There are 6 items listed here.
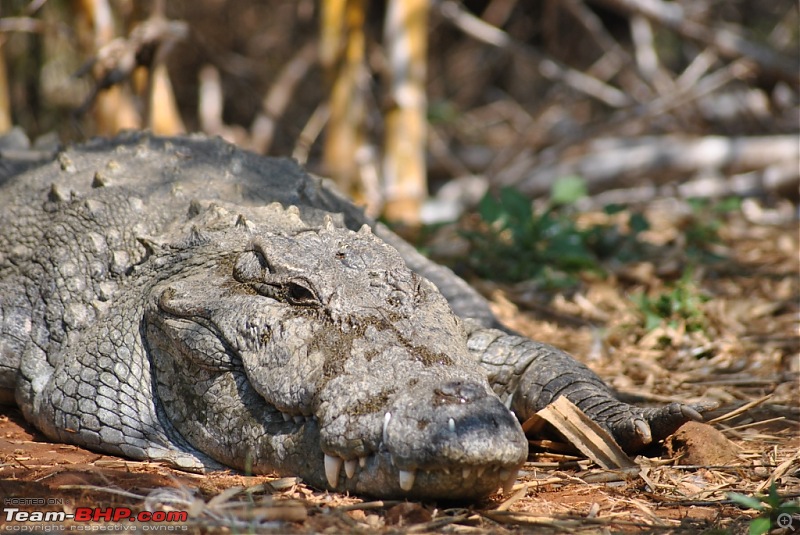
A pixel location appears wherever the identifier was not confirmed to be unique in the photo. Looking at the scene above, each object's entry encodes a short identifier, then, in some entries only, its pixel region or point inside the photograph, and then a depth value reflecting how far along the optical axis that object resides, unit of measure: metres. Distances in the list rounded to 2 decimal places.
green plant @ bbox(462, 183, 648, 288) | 10.49
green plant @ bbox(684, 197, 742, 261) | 11.46
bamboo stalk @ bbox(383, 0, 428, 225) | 13.07
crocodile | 4.65
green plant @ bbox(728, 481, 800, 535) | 4.62
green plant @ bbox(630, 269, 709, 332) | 8.72
